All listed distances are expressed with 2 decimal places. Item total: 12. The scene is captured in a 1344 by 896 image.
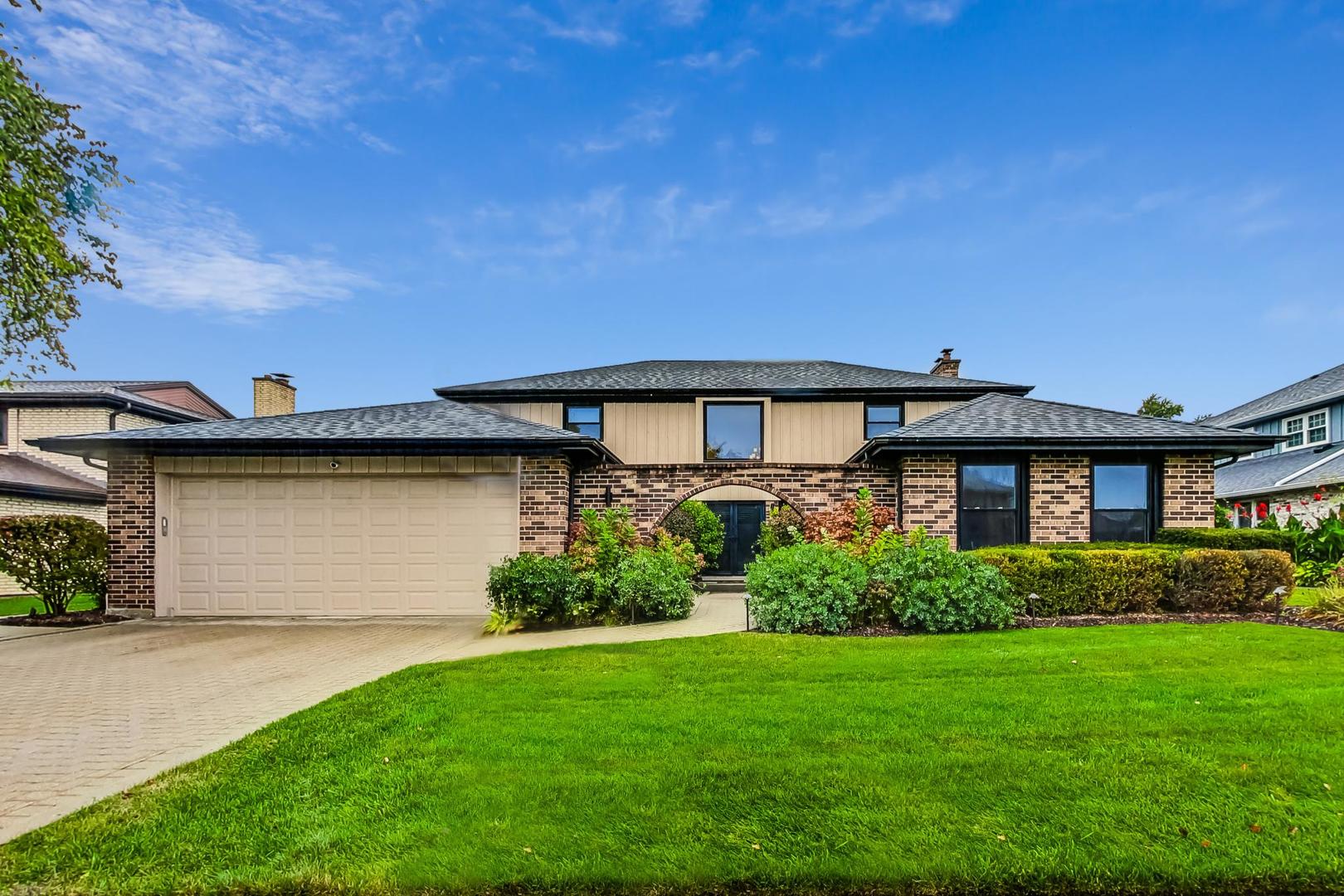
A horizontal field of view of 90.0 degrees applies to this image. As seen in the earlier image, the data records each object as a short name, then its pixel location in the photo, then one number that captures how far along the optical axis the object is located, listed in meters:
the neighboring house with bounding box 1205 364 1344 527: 18.95
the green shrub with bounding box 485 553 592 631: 9.86
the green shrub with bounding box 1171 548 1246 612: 9.15
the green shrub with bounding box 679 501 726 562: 19.61
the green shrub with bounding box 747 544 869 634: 8.50
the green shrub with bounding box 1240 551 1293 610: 9.16
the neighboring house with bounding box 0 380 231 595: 16.88
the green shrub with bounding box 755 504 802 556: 16.41
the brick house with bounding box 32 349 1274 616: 11.18
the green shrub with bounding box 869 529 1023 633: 8.31
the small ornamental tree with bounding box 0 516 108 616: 10.92
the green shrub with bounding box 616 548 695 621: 10.04
